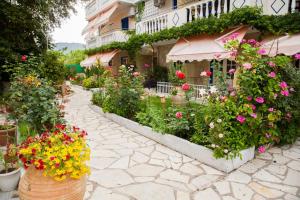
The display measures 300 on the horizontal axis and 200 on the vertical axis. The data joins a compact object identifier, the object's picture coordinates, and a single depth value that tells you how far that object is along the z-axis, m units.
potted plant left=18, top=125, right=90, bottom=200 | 2.99
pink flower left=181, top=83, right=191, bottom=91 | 6.23
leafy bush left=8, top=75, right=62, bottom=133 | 6.21
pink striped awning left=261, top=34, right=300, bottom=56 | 7.57
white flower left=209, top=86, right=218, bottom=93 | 5.66
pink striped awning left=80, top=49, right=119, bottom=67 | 19.60
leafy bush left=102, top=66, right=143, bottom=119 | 8.56
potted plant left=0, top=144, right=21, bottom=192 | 3.89
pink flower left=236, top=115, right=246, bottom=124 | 4.86
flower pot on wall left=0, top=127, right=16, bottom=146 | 6.11
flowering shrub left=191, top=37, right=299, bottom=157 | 4.92
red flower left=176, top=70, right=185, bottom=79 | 6.39
